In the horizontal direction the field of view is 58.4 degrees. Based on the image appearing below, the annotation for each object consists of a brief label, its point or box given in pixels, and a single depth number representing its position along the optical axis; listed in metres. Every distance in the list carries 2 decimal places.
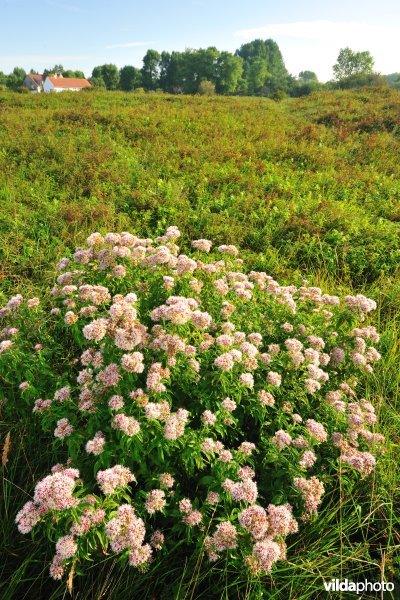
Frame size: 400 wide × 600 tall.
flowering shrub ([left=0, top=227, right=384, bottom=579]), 2.16
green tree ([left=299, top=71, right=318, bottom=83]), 148.11
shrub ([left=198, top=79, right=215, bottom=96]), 46.66
